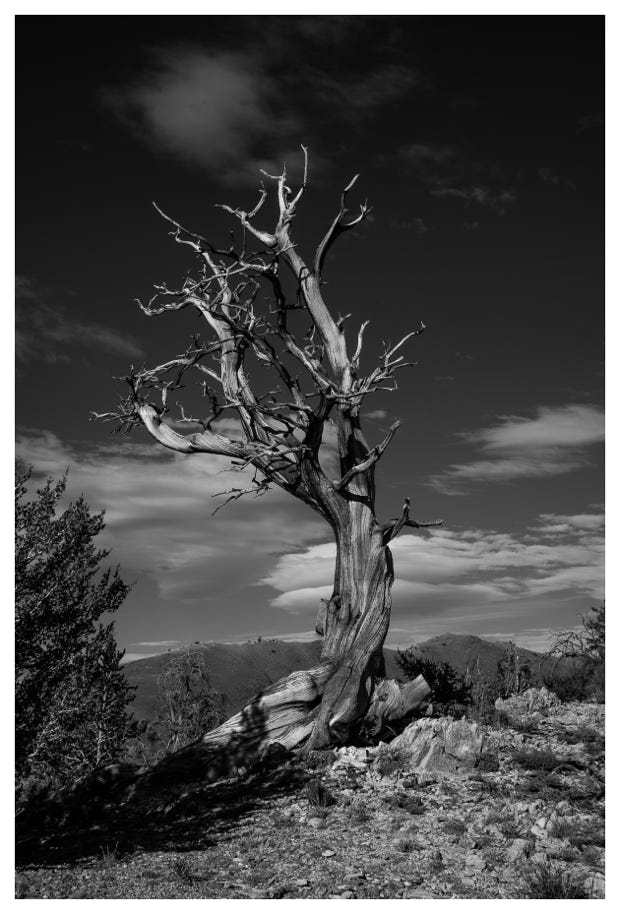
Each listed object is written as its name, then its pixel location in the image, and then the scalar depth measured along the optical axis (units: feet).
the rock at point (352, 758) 32.86
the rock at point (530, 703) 46.57
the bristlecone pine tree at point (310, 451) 36.96
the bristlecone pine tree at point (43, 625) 25.91
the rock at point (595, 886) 21.20
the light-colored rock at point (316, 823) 26.67
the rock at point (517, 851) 23.22
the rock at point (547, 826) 25.25
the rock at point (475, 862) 22.91
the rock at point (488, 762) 32.14
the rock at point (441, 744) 32.37
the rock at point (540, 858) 22.90
